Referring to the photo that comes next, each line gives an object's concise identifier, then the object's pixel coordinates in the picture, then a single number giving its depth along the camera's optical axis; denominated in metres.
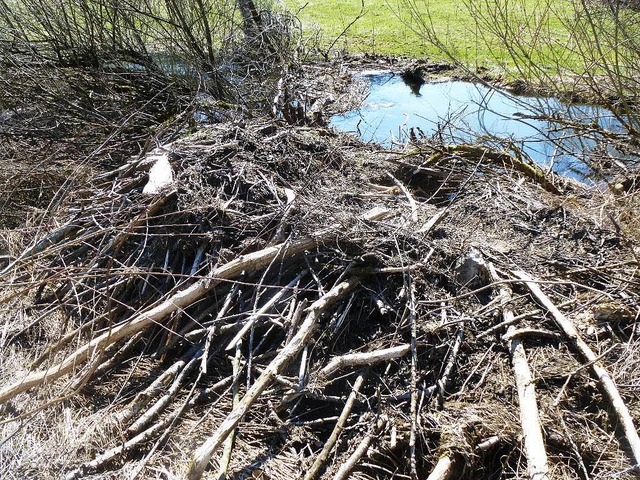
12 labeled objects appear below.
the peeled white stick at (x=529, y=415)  2.57
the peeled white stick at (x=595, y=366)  2.64
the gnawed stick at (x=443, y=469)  2.72
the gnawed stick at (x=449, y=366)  3.19
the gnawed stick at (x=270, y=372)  2.59
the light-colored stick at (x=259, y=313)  3.45
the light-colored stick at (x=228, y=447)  2.76
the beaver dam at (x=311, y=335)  2.92
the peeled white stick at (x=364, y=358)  3.23
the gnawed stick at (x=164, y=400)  3.10
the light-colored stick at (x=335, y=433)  2.86
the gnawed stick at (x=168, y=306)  3.18
